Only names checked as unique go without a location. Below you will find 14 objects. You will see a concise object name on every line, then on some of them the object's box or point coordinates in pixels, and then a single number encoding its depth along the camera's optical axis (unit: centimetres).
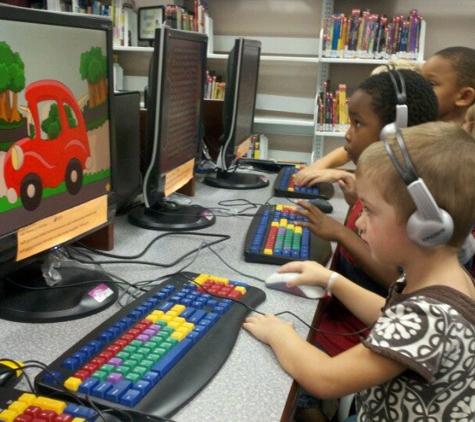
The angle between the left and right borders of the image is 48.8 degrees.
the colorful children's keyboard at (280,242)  107
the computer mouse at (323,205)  152
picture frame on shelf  322
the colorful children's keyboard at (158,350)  59
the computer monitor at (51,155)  71
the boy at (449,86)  167
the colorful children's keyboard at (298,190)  165
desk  60
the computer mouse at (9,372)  61
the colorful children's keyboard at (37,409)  52
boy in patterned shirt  65
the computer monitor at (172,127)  112
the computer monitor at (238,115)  158
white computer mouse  91
